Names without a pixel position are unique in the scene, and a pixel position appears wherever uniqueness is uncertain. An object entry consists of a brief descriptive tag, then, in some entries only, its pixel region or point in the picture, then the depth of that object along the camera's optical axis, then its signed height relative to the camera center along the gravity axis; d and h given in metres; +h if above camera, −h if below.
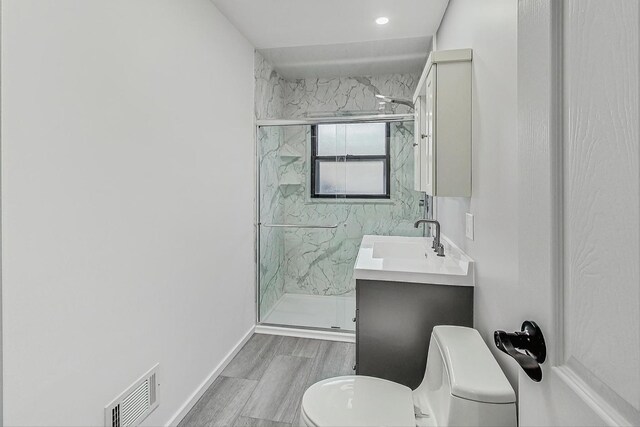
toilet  0.98 -0.62
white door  0.37 +0.01
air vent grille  1.36 -0.81
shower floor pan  2.96 -0.88
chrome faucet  2.09 -0.19
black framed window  2.91 +0.49
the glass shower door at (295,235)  3.00 -0.18
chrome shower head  2.78 +0.94
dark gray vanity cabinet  1.59 -0.50
